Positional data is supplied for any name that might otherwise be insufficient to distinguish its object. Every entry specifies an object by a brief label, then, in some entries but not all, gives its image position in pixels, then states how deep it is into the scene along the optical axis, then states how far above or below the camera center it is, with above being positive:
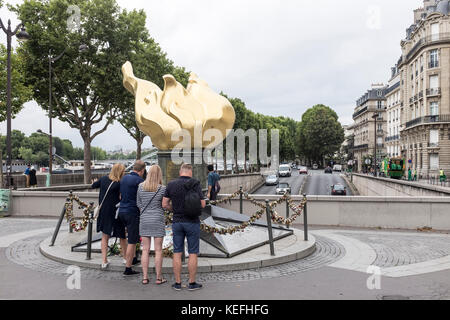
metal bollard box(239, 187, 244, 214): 12.20 -1.56
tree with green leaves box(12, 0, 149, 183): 26.61 +8.08
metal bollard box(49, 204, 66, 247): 8.83 -1.82
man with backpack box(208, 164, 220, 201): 11.63 -0.74
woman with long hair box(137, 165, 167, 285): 6.05 -0.86
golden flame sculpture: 9.80 +1.25
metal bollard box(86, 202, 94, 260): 7.36 -1.53
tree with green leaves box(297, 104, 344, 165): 91.81 +6.37
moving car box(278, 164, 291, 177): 65.12 -2.04
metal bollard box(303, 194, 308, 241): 9.11 -1.63
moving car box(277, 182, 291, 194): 38.64 -3.12
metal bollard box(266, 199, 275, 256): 7.73 -1.59
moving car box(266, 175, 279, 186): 54.64 -3.15
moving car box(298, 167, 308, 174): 70.12 -2.19
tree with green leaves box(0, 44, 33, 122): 22.09 +4.33
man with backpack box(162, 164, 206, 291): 5.77 -0.85
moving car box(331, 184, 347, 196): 39.00 -3.20
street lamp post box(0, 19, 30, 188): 15.63 +3.33
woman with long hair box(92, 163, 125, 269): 6.79 -0.70
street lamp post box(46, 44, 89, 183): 22.88 +3.28
